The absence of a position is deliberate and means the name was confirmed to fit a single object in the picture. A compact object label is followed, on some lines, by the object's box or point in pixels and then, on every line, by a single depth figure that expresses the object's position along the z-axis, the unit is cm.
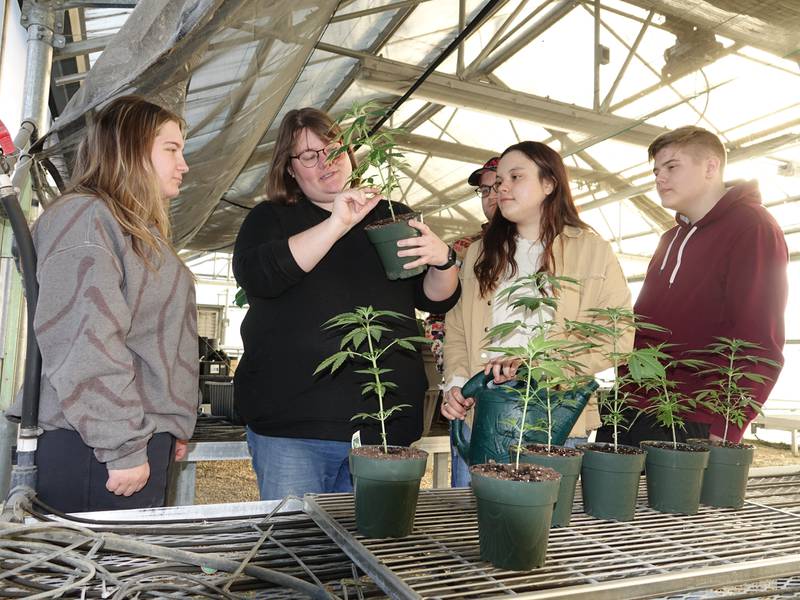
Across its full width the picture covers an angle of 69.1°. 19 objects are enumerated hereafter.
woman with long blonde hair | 107
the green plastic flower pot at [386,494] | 70
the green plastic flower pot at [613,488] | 83
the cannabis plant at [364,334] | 82
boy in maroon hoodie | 144
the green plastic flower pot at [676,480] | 88
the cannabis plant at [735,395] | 108
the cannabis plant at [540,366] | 74
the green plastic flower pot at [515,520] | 61
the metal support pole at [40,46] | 192
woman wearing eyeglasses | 124
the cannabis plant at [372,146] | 105
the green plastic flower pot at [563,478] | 79
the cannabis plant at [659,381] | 80
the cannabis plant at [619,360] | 81
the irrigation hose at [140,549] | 61
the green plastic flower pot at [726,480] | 94
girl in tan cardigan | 139
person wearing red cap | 205
